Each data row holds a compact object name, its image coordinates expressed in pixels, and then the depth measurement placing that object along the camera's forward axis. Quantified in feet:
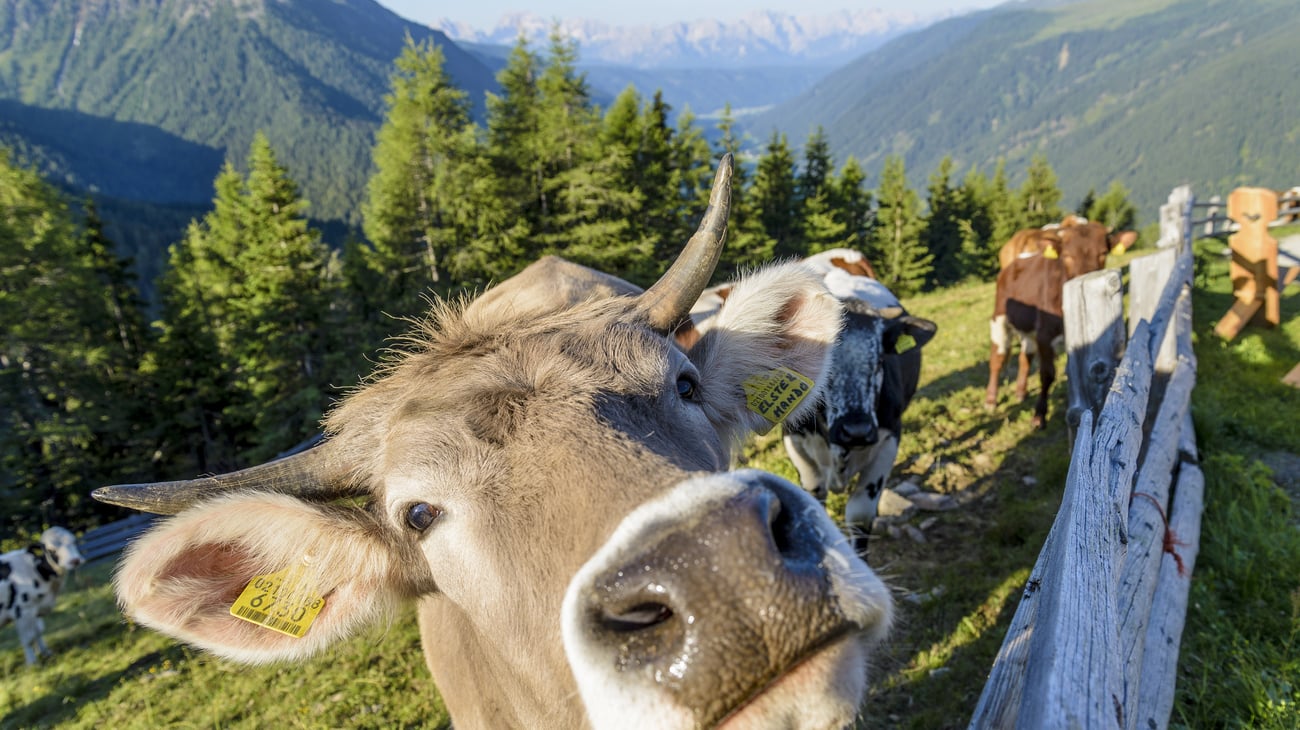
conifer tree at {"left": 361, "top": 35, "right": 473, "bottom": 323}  66.03
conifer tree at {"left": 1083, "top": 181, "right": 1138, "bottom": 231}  167.53
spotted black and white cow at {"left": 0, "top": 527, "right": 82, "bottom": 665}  26.73
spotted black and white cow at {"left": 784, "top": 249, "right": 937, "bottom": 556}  16.01
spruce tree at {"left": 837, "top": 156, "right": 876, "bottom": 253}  132.36
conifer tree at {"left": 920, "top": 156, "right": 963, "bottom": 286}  163.53
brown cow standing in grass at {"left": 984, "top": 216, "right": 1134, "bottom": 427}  26.07
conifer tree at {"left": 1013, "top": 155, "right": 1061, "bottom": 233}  150.51
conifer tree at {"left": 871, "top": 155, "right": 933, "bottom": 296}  124.36
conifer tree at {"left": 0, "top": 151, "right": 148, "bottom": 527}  65.77
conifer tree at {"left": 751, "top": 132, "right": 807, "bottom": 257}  116.47
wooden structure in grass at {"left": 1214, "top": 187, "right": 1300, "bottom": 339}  28.63
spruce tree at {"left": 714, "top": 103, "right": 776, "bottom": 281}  94.99
